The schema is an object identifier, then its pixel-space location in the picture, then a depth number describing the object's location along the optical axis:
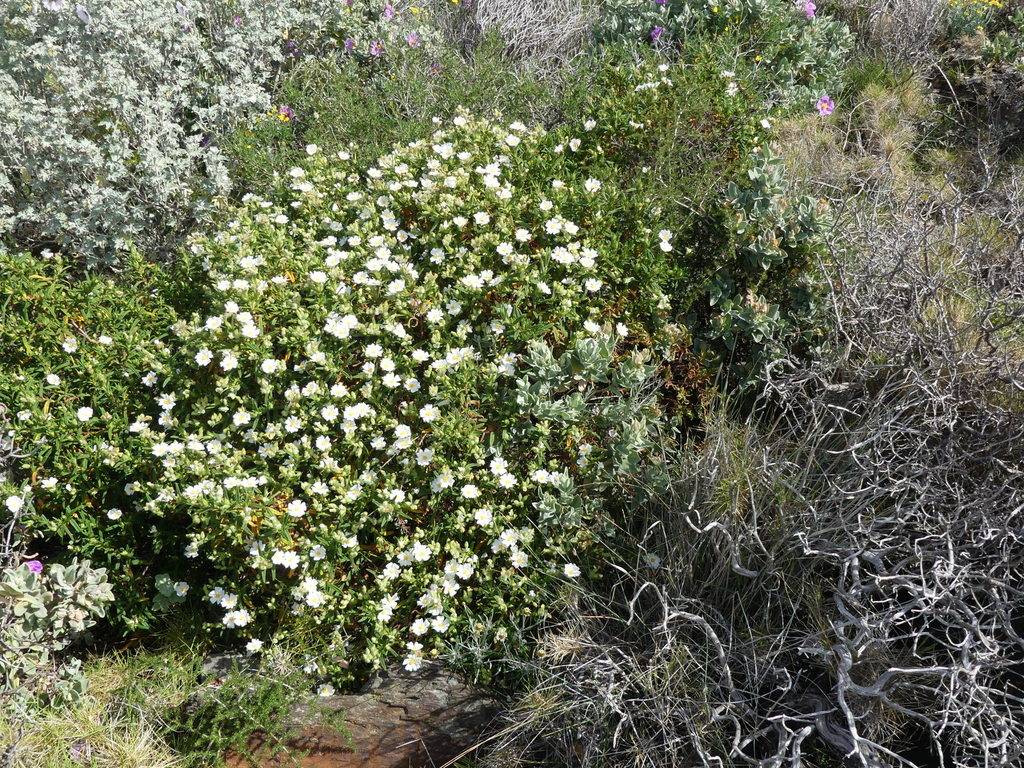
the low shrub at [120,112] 3.76
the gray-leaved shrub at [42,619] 2.65
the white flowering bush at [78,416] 2.80
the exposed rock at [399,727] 2.63
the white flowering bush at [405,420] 2.62
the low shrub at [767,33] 4.65
